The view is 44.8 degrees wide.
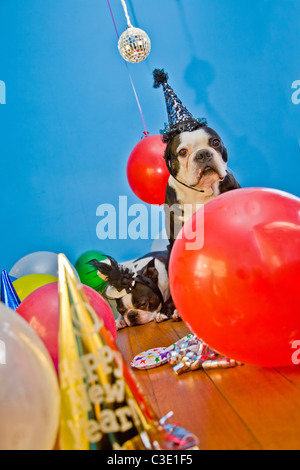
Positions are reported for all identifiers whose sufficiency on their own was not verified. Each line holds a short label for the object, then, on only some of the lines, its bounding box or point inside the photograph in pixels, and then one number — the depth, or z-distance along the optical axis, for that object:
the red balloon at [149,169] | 2.30
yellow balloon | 2.23
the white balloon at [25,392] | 0.63
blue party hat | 1.83
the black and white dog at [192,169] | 1.83
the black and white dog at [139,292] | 2.26
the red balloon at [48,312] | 1.03
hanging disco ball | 2.52
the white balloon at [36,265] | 2.79
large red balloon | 0.89
